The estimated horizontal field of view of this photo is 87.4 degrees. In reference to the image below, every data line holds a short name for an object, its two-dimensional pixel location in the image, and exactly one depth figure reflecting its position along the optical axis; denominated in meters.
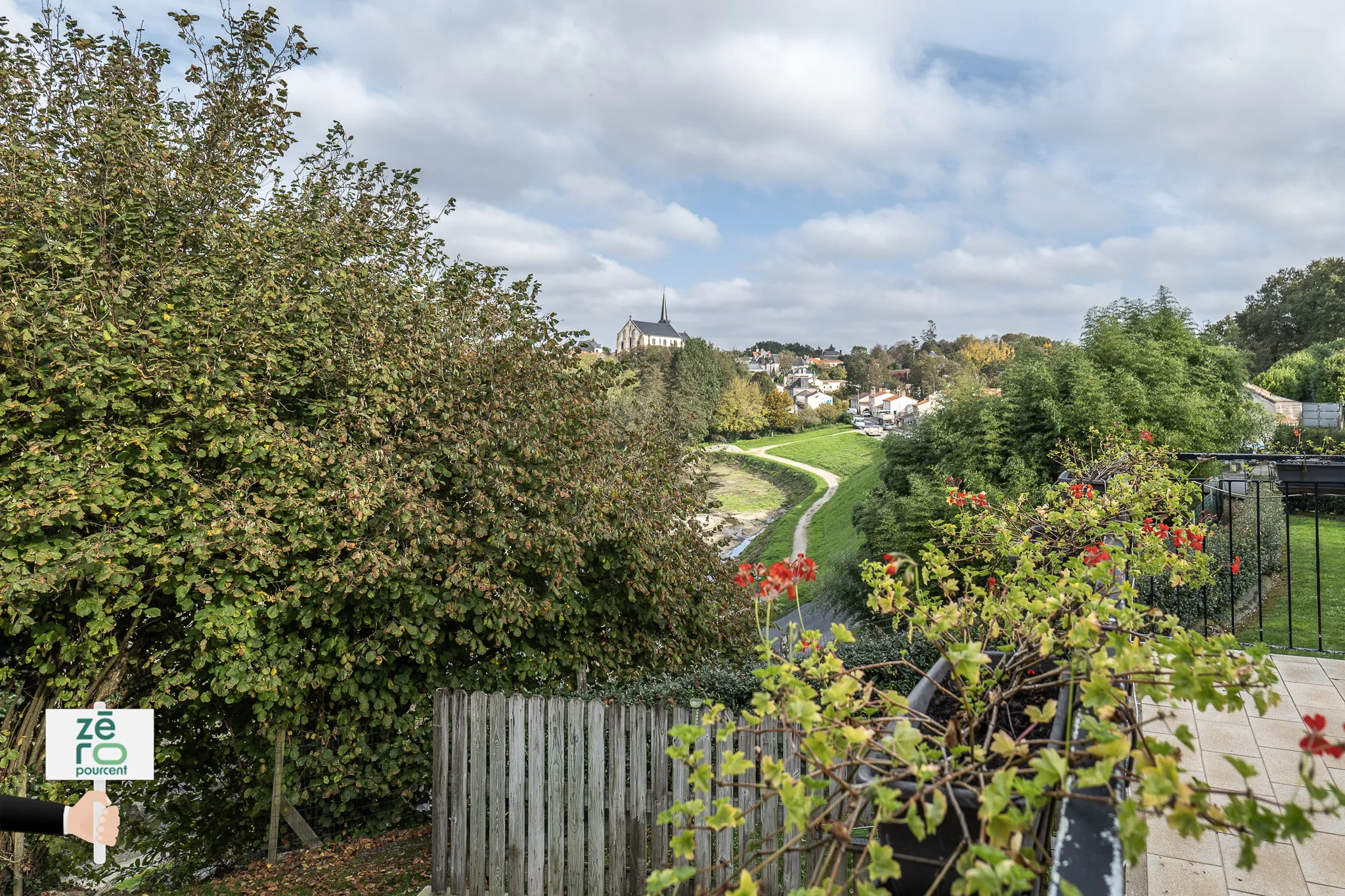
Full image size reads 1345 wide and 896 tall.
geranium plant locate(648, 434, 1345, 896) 0.92
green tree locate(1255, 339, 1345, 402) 24.94
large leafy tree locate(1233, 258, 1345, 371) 36.56
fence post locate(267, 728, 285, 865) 5.10
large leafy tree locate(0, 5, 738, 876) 4.47
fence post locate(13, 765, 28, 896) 4.40
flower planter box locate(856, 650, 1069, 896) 1.19
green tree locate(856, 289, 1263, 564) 9.98
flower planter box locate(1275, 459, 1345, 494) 4.80
